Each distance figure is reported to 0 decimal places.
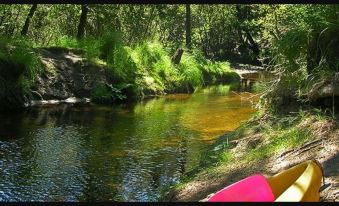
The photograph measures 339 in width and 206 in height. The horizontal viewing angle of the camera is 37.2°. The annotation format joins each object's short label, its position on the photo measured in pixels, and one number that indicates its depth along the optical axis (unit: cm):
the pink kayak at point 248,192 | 468
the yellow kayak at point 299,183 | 453
